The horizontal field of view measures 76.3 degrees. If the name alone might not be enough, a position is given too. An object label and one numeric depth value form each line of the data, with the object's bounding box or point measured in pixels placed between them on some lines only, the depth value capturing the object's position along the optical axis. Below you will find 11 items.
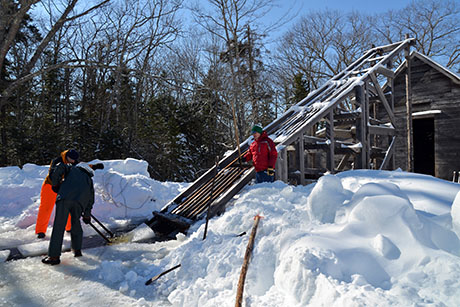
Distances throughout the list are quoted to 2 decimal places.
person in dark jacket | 4.41
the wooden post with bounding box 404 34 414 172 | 9.84
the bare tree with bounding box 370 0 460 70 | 24.83
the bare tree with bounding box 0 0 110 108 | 8.64
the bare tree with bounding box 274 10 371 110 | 25.91
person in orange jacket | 5.77
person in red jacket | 6.23
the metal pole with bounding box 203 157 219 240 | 4.62
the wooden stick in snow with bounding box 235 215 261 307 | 2.88
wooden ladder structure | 6.21
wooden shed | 10.46
